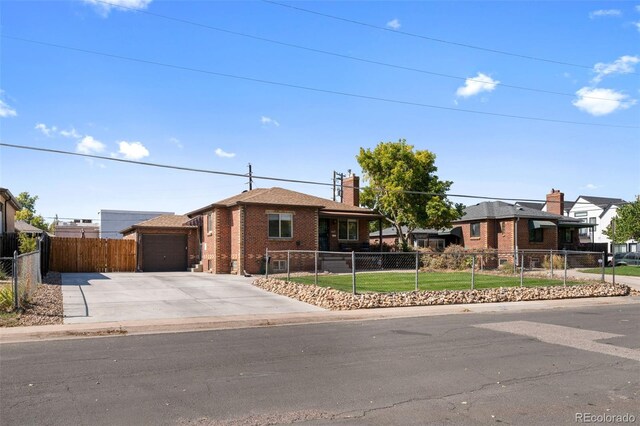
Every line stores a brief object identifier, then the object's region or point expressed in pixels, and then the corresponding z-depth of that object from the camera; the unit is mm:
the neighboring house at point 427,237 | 42969
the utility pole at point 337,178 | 55306
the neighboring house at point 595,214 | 66000
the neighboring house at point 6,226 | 24950
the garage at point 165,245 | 31625
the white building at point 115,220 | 70062
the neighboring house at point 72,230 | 77112
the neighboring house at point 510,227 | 38812
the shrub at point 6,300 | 13250
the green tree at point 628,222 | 48500
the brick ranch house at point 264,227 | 27094
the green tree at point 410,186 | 33812
